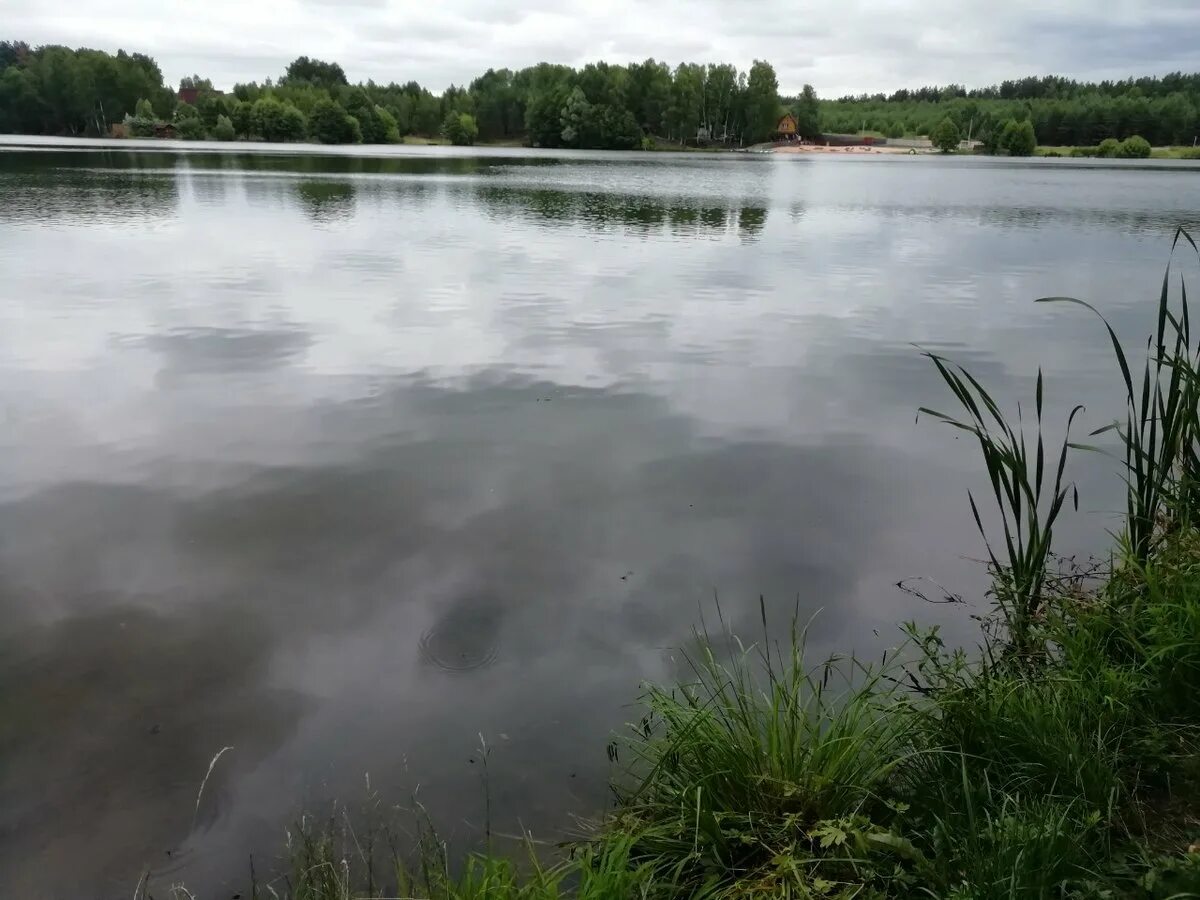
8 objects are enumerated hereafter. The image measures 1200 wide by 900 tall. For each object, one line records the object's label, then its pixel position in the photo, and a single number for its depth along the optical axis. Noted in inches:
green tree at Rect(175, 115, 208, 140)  4471.0
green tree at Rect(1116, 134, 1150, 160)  4055.1
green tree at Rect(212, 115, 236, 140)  4404.5
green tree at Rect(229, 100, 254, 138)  4539.9
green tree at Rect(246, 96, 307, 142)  4503.0
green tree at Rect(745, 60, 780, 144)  5251.0
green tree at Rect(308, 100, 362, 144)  4507.9
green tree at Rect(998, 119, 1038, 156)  4402.1
